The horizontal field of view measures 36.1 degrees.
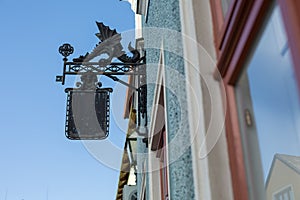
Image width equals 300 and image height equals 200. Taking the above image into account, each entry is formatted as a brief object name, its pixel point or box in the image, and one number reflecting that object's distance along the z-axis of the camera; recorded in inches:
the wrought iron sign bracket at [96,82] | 137.6
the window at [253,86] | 41.9
